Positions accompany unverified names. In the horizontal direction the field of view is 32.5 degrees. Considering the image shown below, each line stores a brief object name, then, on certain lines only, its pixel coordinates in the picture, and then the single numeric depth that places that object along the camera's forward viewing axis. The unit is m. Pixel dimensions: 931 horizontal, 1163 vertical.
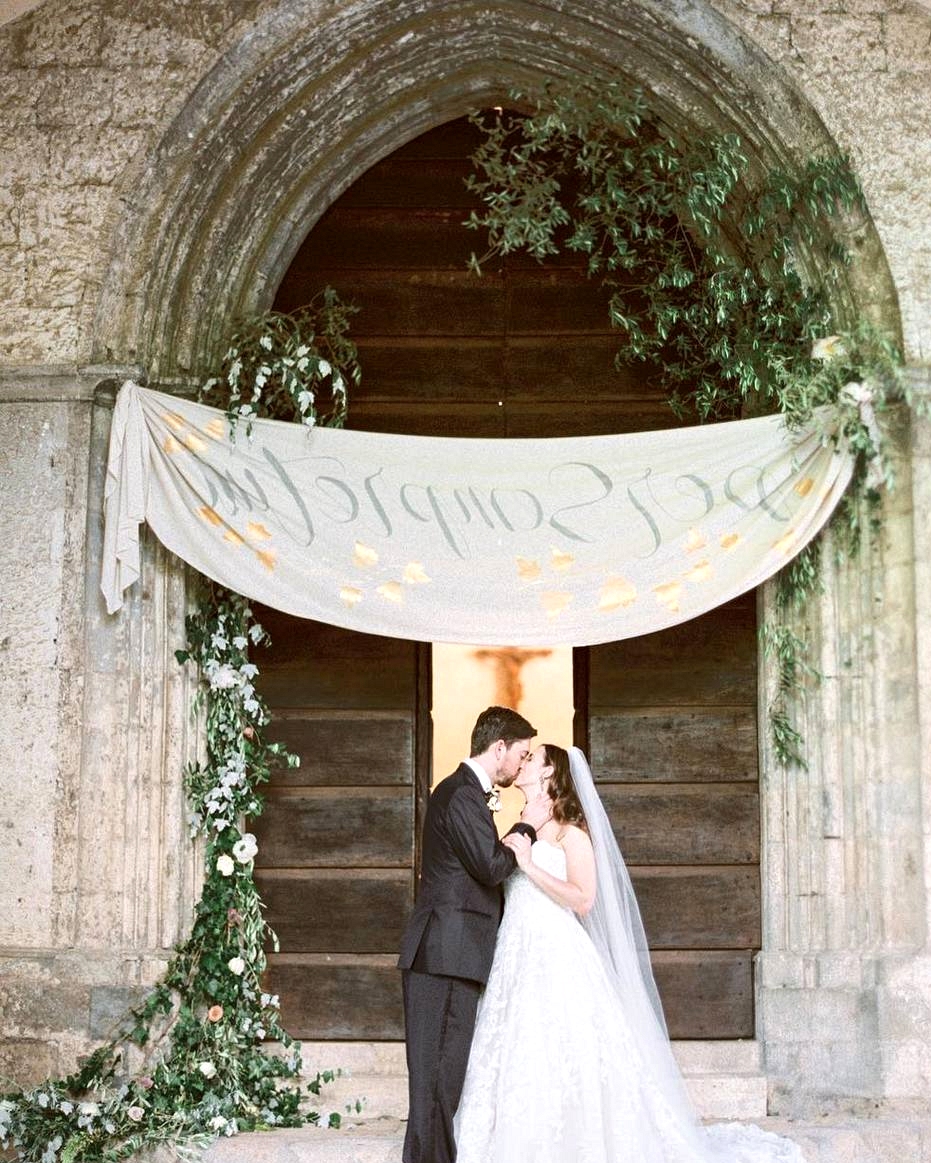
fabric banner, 5.60
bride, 4.80
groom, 4.91
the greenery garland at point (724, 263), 5.64
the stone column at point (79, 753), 5.55
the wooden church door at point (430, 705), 6.02
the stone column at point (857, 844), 5.44
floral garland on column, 5.30
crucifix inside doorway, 8.12
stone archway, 5.75
